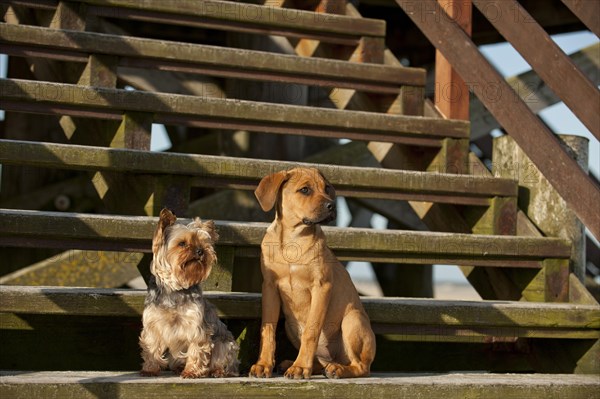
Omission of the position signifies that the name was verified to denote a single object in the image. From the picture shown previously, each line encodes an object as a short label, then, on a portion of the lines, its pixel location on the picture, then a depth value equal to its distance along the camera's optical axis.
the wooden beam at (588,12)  7.07
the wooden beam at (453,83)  10.19
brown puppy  6.81
